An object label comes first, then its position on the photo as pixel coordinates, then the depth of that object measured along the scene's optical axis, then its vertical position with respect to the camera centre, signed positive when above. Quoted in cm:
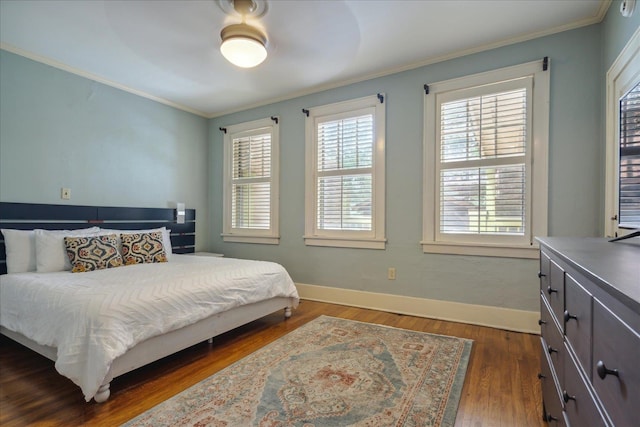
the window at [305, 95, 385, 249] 356 +45
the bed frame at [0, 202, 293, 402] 201 -44
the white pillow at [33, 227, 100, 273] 273 -36
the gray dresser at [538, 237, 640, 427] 56 -27
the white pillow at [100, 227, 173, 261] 325 -29
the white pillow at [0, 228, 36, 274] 272 -35
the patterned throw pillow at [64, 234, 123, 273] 277 -38
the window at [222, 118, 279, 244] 433 +42
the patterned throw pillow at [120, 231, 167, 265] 314 -37
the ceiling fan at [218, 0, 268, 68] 234 +137
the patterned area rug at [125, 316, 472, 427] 166 -104
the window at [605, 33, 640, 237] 156 +42
